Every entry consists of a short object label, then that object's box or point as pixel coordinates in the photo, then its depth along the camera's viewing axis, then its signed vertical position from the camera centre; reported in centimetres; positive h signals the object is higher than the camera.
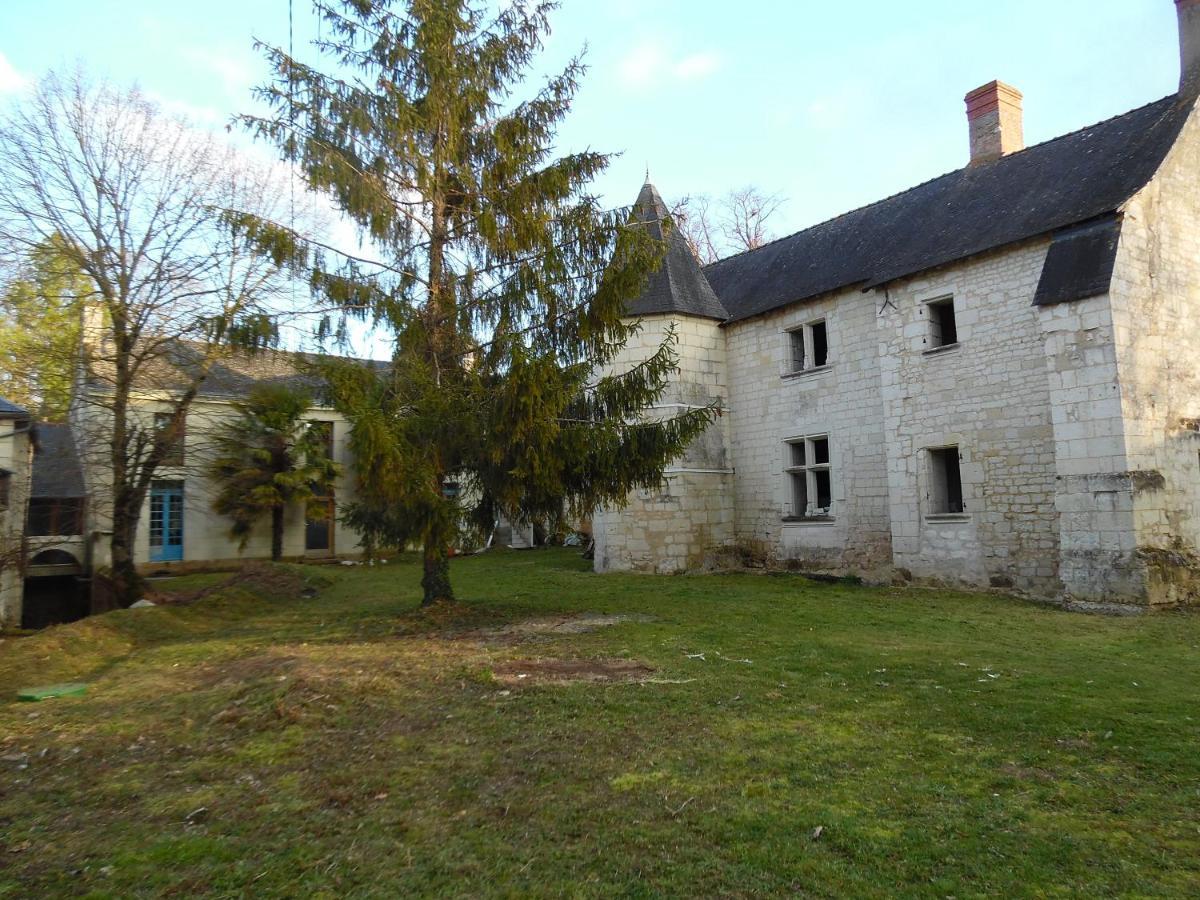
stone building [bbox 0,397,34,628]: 1102 +51
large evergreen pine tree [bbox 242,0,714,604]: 902 +300
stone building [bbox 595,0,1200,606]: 1092 +205
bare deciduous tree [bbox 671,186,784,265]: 3159 +1078
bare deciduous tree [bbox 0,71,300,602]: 1180 +292
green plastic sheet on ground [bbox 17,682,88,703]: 667 -145
